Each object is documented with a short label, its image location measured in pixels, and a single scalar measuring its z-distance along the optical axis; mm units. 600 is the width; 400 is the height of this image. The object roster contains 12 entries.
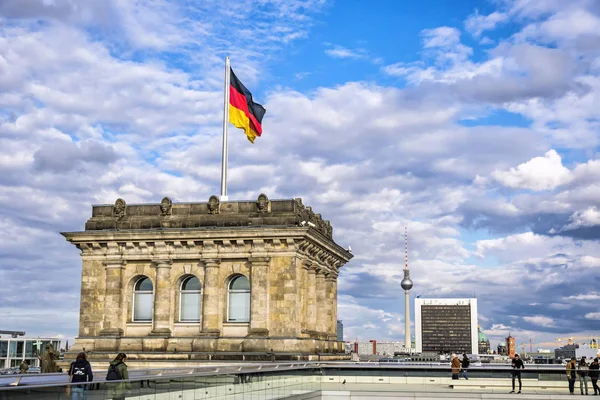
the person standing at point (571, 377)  36125
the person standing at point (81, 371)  21008
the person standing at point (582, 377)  36038
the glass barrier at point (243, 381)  18109
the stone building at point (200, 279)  43000
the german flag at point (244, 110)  50438
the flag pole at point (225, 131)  48031
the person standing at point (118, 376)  19922
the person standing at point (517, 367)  36625
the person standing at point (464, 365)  37812
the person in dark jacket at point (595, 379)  35572
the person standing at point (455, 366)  37719
